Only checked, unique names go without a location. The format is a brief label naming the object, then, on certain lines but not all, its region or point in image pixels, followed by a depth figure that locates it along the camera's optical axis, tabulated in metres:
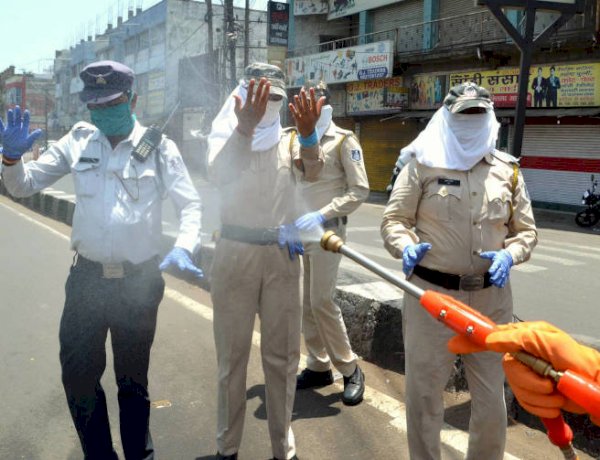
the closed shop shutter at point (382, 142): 22.94
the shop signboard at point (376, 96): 22.42
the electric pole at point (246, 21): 25.04
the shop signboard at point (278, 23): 28.17
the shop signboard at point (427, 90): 21.03
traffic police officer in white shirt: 3.04
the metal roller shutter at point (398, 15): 23.03
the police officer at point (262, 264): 3.22
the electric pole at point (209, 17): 25.01
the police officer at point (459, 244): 2.96
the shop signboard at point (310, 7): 27.17
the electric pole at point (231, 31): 21.96
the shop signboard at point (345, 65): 22.53
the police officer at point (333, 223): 4.20
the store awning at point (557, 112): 16.30
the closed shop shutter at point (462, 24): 19.45
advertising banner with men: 16.64
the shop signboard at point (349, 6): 24.38
